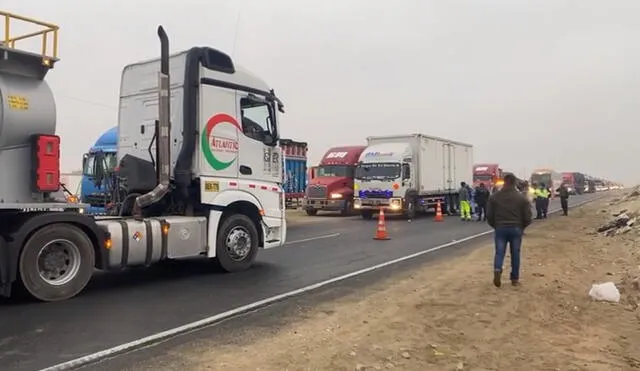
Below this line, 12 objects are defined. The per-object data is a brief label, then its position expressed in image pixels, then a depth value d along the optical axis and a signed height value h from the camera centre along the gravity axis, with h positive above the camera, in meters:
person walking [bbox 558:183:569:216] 26.38 +0.12
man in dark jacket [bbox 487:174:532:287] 8.69 -0.39
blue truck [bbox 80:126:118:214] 14.74 +1.12
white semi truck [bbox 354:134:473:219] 25.11 +1.15
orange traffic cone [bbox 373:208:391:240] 16.28 -0.94
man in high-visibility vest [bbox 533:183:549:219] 23.69 +0.03
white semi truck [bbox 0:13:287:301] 7.25 +0.43
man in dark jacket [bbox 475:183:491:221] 22.94 +0.12
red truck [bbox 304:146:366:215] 28.23 +0.87
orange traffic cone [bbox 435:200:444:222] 24.69 -0.74
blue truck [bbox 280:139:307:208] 29.75 +1.69
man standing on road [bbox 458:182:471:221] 24.59 -0.17
